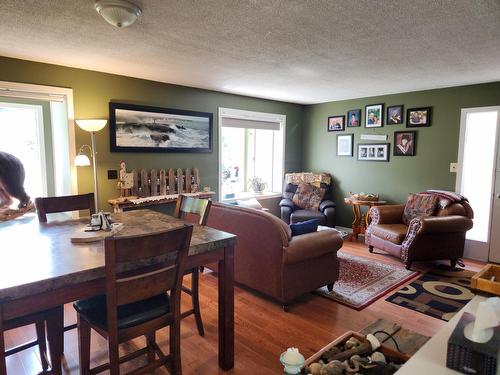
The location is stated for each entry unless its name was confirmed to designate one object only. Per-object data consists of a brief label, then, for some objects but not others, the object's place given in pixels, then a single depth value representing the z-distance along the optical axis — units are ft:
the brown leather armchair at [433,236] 12.61
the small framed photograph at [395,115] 16.61
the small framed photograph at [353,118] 18.31
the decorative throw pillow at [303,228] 9.89
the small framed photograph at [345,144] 18.81
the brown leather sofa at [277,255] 9.23
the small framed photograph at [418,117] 15.69
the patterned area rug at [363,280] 10.43
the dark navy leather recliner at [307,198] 17.54
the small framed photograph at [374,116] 17.33
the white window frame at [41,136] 13.09
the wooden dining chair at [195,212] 7.79
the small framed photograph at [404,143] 16.29
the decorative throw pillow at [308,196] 18.63
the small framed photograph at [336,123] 19.12
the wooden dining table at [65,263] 4.25
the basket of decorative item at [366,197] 16.85
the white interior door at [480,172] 14.06
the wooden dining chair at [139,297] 4.58
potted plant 19.57
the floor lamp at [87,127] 10.68
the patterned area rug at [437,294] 9.80
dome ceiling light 6.38
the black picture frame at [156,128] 13.11
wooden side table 16.63
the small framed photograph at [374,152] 17.33
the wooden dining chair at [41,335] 4.19
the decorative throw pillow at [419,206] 14.17
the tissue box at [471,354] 3.21
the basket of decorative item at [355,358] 4.17
